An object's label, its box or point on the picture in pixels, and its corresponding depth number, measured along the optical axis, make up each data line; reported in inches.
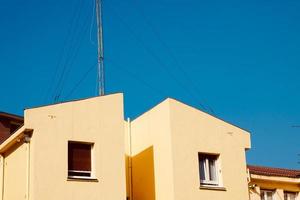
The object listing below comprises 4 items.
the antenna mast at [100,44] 1279.5
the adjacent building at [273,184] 1364.4
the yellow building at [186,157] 1179.9
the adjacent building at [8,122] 1631.4
